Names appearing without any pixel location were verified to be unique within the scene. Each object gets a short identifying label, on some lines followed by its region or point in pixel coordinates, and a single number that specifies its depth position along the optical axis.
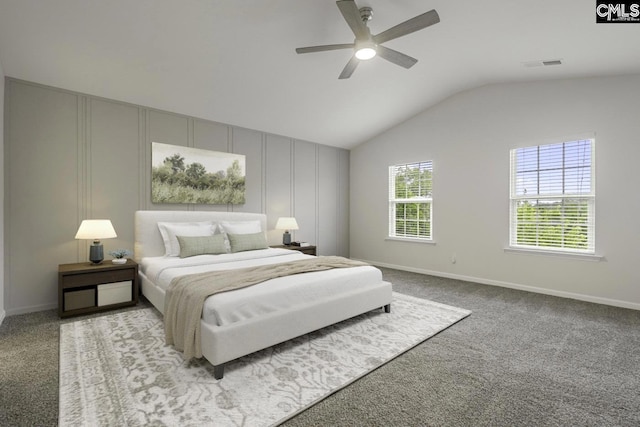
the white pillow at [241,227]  4.57
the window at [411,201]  5.73
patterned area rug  1.76
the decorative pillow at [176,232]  4.05
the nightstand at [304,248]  5.37
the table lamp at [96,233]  3.42
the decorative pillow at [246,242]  4.36
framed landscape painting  4.34
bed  2.20
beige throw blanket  2.22
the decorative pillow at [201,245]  3.89
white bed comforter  2.24
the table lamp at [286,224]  5.44
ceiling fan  2.46
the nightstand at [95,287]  3.26
